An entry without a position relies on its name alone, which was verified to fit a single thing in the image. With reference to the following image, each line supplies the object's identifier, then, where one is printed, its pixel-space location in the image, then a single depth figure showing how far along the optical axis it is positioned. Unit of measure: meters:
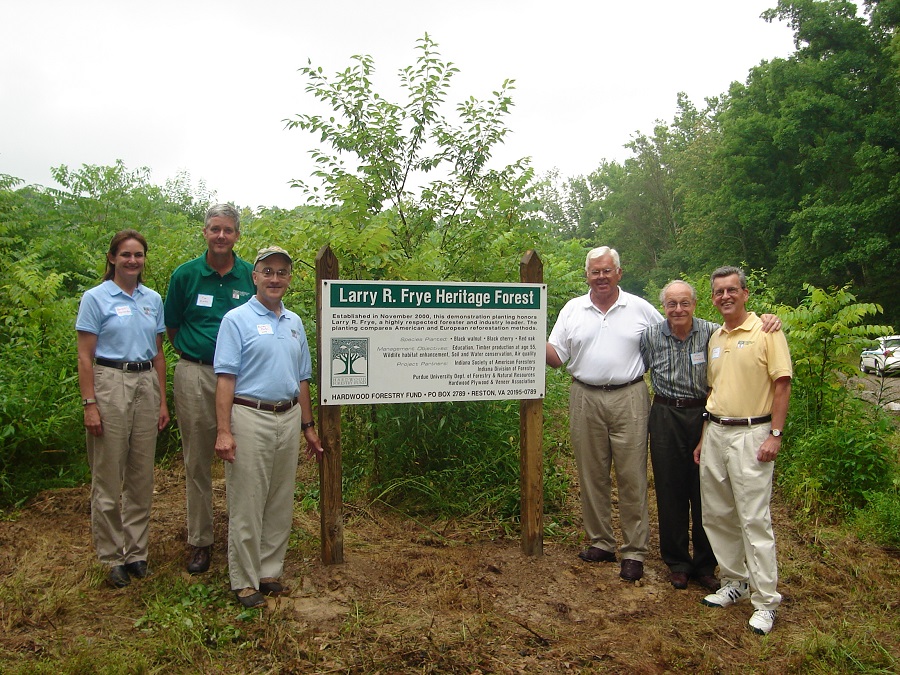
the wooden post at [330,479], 4.24
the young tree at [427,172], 5.59
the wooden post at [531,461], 4.61
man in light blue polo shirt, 3.67
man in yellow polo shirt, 3.65
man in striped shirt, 4.09
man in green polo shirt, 4.11
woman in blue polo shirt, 3.89
